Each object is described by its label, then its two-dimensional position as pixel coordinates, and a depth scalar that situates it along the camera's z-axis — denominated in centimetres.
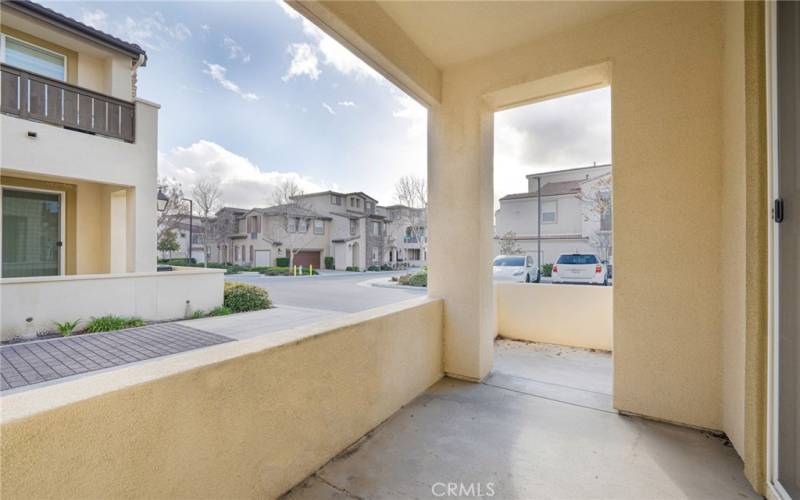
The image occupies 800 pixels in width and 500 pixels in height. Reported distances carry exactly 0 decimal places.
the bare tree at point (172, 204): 1426
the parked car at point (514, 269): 928
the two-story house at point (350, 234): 2241
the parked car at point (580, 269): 805
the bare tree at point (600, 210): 952
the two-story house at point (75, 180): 455
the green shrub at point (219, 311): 615
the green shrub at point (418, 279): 1203
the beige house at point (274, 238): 2039
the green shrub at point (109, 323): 464
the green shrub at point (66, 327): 441
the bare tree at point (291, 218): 1933
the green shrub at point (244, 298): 667
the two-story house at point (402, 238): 1717
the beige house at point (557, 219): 1217
